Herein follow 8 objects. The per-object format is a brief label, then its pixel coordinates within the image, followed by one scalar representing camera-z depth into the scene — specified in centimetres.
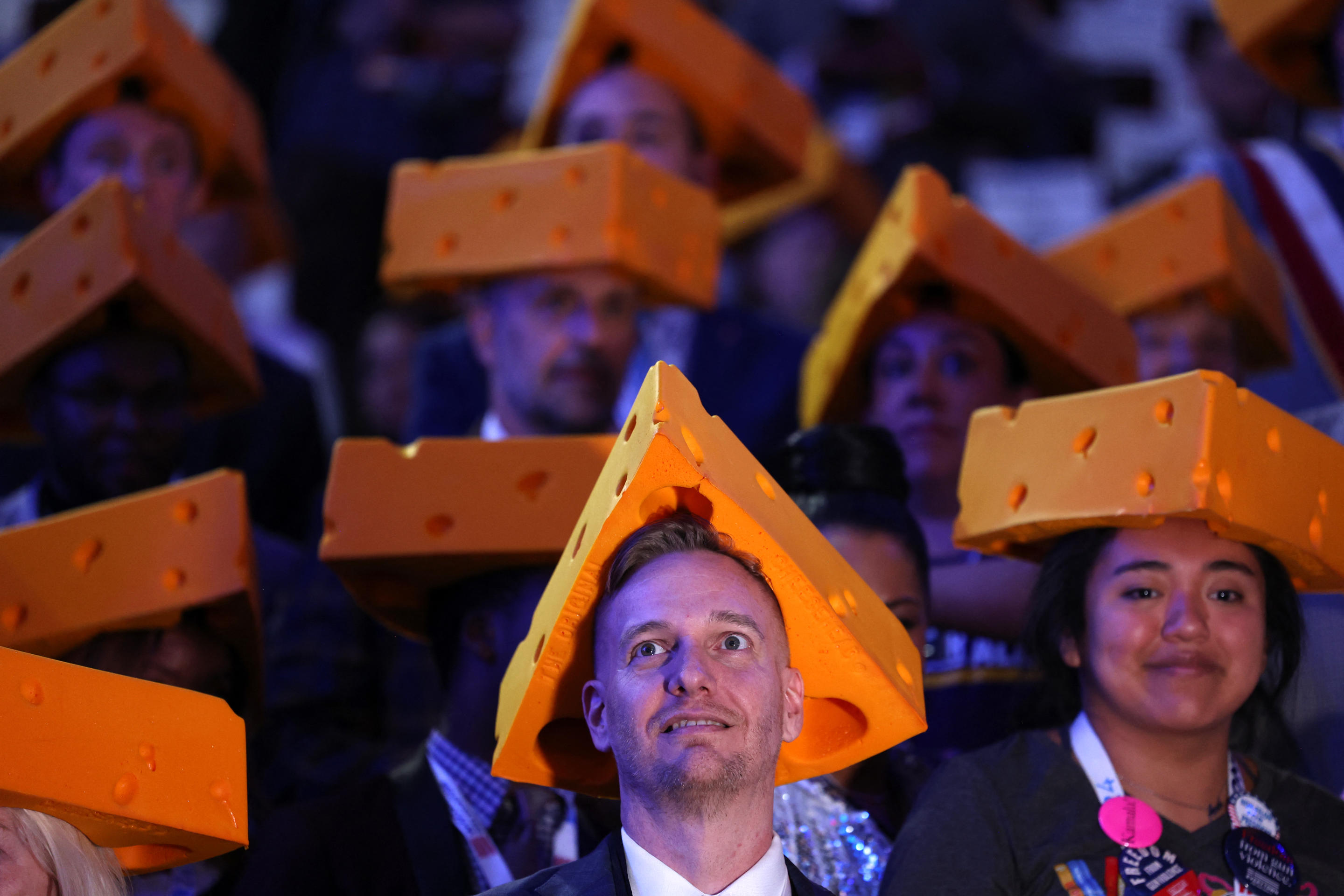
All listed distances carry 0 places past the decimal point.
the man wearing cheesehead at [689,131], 814
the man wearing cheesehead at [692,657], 389
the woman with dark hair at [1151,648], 440
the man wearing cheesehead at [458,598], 495
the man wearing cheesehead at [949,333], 671
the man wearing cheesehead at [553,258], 699
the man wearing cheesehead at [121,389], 643
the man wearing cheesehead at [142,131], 770
